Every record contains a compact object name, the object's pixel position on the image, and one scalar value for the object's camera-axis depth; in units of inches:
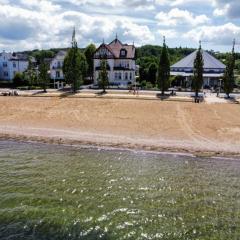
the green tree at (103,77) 1712.5
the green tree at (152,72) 2295.9
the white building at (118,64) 2107.7
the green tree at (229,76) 1597.9
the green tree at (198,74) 1587.0
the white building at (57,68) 2267.1
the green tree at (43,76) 1745.0
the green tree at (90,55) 2321.1
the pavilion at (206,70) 2047.2
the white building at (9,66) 2437.2
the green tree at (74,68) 1703.7
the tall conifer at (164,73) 1662.5
